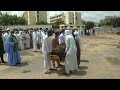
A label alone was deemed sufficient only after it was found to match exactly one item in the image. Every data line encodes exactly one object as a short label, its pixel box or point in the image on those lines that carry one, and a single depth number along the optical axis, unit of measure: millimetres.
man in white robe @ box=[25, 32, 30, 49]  7253
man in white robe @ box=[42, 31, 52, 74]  3440
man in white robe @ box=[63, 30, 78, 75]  3385
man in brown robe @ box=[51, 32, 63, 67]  3636
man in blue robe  4201
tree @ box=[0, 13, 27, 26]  26533
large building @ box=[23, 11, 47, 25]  44048
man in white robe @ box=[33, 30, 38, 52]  6308
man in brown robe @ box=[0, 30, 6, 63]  4429
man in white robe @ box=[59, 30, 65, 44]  5586
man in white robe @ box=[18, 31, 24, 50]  6784
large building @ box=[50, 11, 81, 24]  45609
